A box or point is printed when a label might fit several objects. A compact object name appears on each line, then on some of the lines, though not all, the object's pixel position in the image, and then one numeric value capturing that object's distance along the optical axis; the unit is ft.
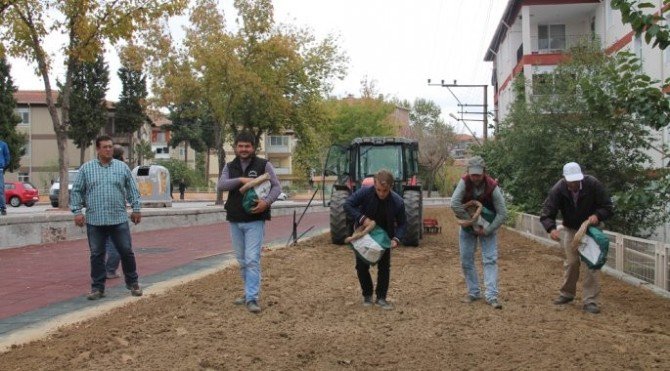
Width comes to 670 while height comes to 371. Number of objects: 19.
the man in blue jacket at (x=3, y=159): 40.04
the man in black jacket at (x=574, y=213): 22.38
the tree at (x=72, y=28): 54.03
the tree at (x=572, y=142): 49.83
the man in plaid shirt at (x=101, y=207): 23.75
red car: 110.22
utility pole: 147.08
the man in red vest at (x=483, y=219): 23.06
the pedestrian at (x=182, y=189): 167.85
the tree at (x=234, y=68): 94.17
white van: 98.96
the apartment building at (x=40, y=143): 193.67
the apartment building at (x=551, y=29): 89.66
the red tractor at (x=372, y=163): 47.88
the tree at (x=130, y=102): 187.11
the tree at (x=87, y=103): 168.76
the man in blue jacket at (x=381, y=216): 22.56
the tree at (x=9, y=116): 157.17
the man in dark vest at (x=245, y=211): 21.61
